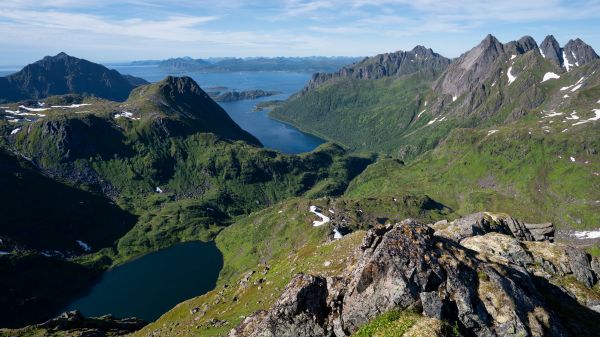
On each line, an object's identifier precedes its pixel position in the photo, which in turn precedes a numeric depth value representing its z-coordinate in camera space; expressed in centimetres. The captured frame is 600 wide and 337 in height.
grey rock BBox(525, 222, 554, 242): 8542
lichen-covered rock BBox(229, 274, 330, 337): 4281
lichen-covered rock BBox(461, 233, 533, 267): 6215
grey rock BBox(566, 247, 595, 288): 6000
